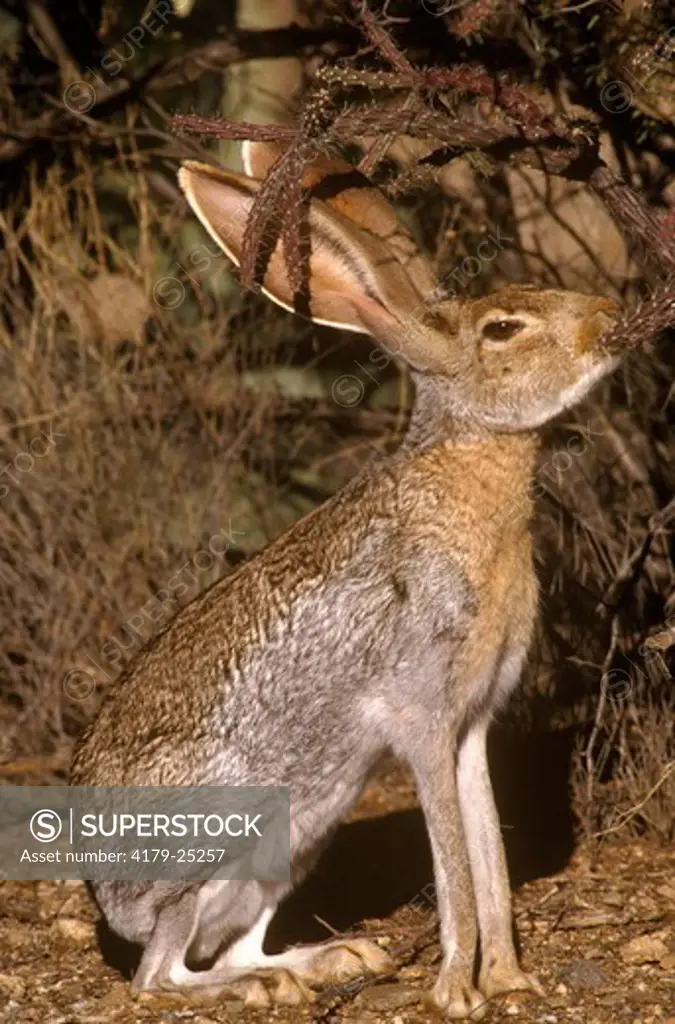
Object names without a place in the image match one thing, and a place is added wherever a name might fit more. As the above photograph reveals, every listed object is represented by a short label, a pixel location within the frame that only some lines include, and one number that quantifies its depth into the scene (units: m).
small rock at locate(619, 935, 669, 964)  11.18
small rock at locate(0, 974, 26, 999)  11.27
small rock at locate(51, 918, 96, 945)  12.35
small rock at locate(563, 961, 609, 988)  10.86
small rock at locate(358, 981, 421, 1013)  10.74
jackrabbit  10.66
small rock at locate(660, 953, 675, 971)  11.02
